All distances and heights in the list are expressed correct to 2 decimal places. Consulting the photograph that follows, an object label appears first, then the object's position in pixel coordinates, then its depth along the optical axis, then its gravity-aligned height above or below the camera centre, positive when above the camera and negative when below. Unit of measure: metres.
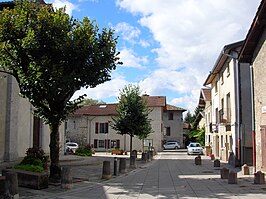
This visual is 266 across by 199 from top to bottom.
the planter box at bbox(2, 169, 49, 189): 12.59 -1.73
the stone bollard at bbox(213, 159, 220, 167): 24.45 -2.19
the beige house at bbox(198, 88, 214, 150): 41.75 +2.48
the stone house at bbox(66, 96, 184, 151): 55.12 +0.29
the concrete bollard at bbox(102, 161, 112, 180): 16.30 -1.83
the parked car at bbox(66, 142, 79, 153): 46.78 -1.91
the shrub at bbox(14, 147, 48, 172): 13.39 -1.36
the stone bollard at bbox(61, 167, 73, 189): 12.91 -1.71
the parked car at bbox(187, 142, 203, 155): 43.59 -2.33
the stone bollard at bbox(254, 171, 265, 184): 14.23 -1.87
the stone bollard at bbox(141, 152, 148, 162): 29.89 -2.23
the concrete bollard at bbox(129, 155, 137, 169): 23.08 -2.01
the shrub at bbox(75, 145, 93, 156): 31.91 -1.90
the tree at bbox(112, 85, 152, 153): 30.64 +1.44
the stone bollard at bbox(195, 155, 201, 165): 26.59 -2.23
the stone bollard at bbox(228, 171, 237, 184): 14.50 -1.91
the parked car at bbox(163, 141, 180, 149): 61.76 -2.45
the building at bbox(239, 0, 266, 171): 17.39 +2.81
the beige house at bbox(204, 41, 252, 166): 24.05 +1.75
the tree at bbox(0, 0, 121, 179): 13.60 +2.91
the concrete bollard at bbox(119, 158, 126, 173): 19.57 -1.92
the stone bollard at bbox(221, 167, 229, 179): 16.33 -1.97
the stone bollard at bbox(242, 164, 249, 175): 18.36 -2.01
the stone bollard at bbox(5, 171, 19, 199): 10.20 -1.55
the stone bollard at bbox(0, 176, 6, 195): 10.78 -1.63
